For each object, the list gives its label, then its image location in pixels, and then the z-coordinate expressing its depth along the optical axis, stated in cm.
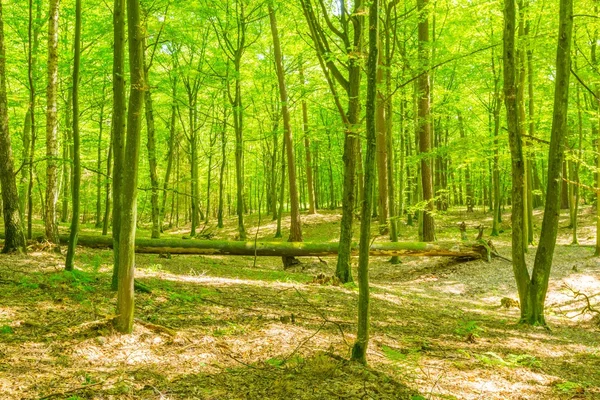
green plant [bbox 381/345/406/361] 472
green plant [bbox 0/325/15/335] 411
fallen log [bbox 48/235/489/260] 1155
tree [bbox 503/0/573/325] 689
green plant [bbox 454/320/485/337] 638
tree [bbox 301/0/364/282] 836
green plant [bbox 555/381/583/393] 432
